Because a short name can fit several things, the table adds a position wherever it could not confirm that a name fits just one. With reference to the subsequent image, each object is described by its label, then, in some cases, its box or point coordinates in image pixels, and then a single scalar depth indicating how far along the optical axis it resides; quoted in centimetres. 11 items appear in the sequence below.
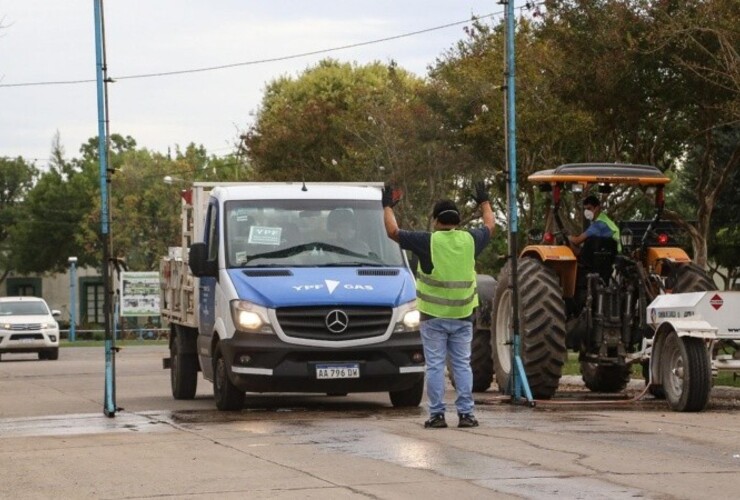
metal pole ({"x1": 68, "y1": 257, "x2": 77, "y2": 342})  6796
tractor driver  1839
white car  4188
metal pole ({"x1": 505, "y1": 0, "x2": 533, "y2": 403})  1736
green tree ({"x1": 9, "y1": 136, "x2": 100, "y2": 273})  9188
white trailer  1598
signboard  6359
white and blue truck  1712
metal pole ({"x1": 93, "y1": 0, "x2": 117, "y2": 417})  1688
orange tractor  1795
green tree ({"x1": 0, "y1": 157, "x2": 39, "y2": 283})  10278
